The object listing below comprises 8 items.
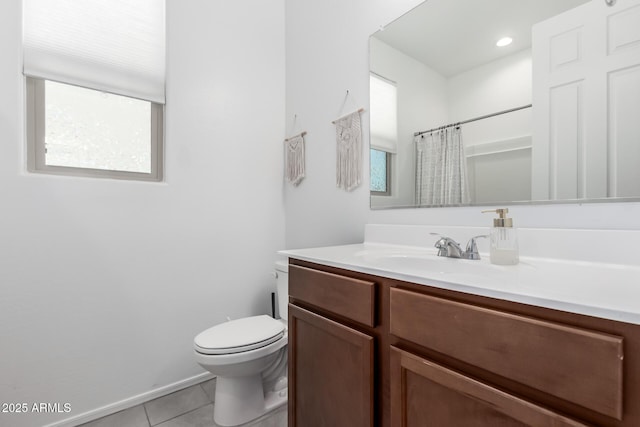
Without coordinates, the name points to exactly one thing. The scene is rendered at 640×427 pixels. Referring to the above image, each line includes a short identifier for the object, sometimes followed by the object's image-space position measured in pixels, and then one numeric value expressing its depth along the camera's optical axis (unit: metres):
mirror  0.84
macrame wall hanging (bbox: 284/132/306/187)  1.95
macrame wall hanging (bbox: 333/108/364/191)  1.55
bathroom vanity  0.46
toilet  1.33
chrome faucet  0.99
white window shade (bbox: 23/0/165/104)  1.36
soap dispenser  0.88
